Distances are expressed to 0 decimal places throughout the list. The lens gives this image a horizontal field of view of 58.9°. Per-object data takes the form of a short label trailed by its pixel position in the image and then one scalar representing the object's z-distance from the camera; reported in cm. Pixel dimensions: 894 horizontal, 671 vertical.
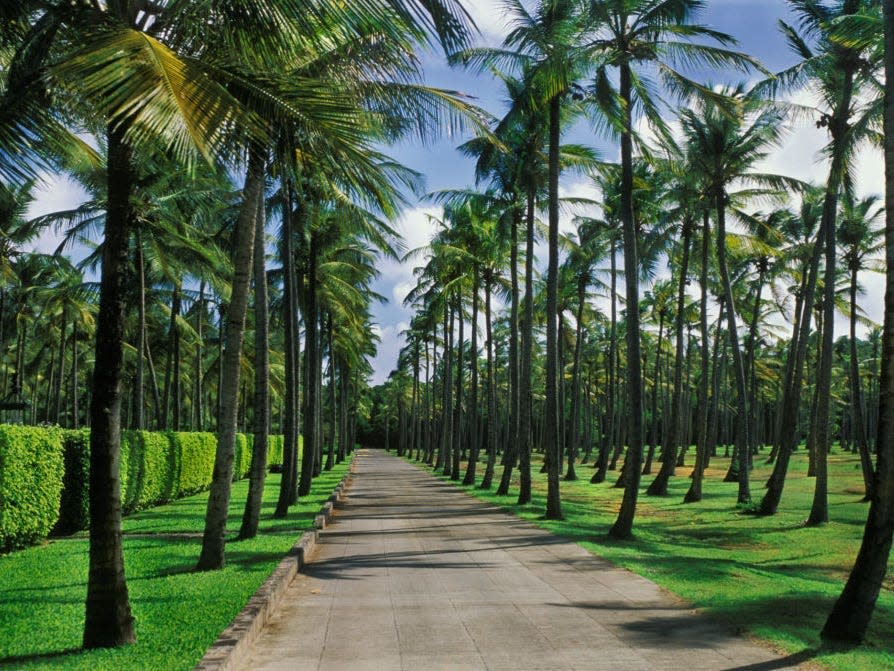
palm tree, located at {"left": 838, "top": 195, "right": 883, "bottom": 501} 2559
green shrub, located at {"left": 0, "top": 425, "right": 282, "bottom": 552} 1170
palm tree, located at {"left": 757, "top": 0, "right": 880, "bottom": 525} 1655
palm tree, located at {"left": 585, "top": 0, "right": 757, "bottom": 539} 1394
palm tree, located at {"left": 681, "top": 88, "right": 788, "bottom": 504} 2184
